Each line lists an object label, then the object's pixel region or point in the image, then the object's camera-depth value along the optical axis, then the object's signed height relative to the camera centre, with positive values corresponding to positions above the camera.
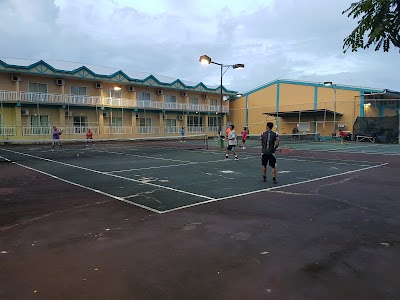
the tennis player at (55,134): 24.56 -0.15
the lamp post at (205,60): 20.05 +4.54
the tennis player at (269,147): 10.23 -0.46
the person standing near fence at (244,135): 25.23 -0.19
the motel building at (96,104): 32.19 +3.30
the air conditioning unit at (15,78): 32.25 +5.43
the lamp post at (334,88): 36.98 +5.22
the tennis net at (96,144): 24.38 -1.21
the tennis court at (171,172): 8.26 -1.51
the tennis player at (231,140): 17.42 -0.40
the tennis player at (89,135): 30.48 -0.23
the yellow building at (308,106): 36.22 +3.21
